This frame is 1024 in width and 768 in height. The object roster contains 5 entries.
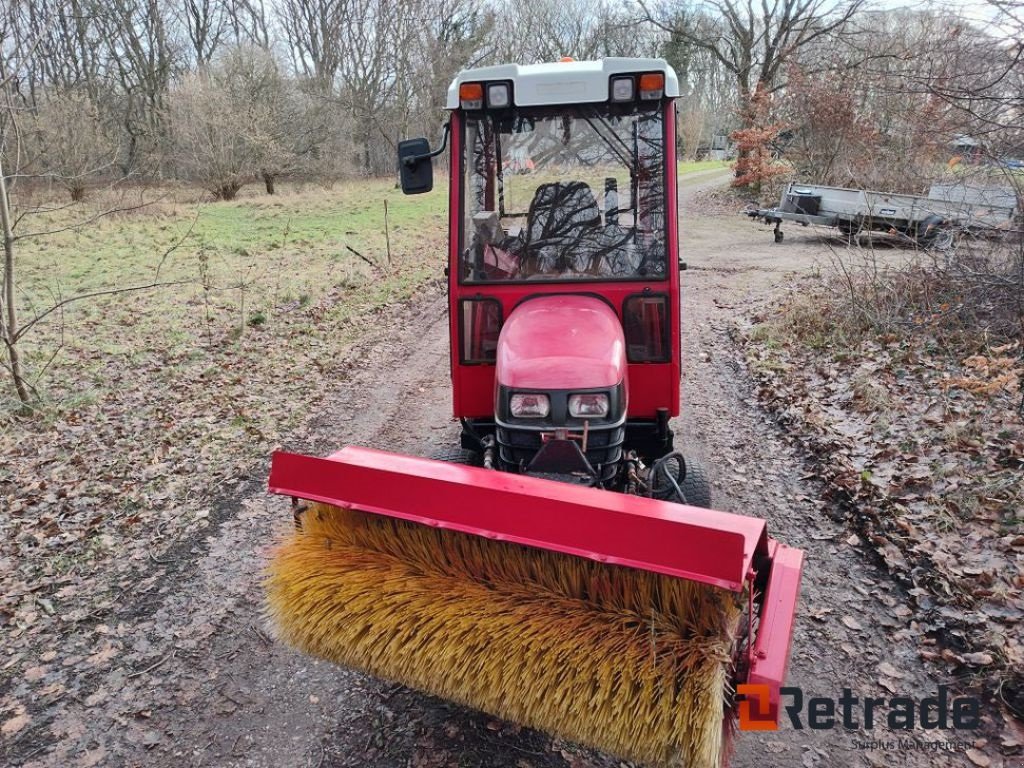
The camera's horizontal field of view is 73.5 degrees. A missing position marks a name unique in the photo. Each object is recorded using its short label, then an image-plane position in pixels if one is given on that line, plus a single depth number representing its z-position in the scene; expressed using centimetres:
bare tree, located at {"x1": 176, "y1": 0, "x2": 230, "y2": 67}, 3114
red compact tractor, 264
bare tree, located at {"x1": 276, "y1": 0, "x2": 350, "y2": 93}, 3183
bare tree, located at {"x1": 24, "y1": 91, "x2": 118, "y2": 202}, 1573
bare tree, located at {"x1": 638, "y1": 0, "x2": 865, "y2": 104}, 2222
